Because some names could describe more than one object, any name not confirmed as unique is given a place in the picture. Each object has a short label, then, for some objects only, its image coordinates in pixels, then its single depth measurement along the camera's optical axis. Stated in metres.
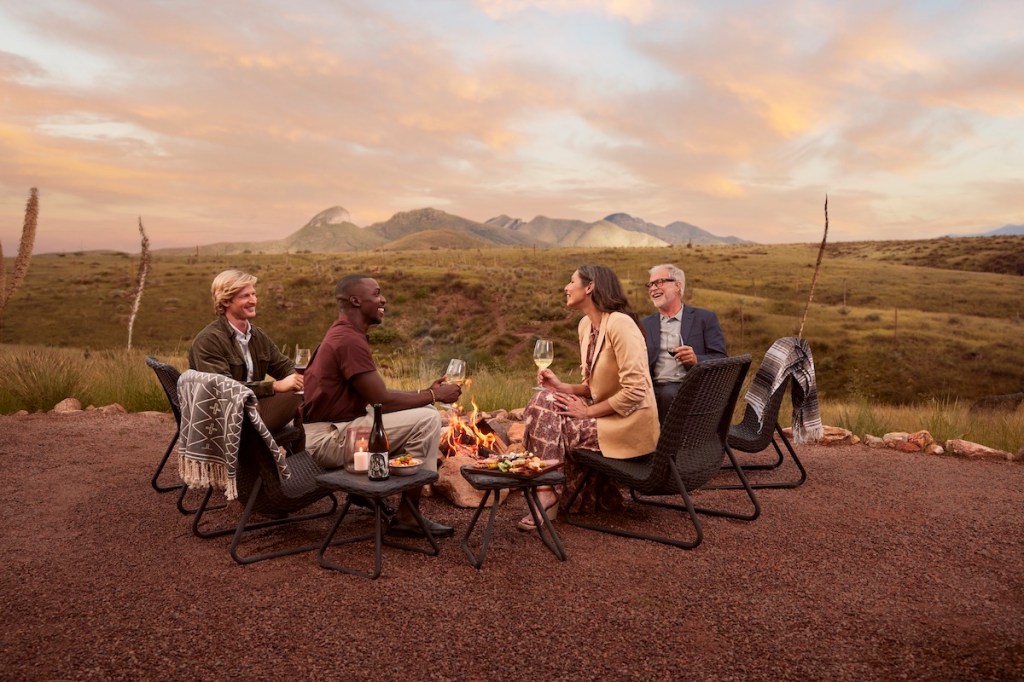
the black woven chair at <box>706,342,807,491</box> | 6.53
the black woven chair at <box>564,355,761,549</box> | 4.93
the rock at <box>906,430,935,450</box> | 8.27
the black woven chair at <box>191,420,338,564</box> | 4.56
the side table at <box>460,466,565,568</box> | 4.55
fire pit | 7.05
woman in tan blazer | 5.11
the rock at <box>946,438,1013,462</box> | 7.86
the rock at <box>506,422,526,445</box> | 7.79
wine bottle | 4.36
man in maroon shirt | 4.86
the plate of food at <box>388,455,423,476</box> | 4.53
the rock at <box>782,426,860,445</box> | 8.64
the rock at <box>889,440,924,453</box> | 8.26
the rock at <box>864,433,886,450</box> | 8.47
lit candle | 4.42
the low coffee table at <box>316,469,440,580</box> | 4.26
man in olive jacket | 5.02
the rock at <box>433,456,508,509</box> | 6.11
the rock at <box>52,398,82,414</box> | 10.24
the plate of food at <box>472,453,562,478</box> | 4.60
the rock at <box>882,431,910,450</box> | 8.41
